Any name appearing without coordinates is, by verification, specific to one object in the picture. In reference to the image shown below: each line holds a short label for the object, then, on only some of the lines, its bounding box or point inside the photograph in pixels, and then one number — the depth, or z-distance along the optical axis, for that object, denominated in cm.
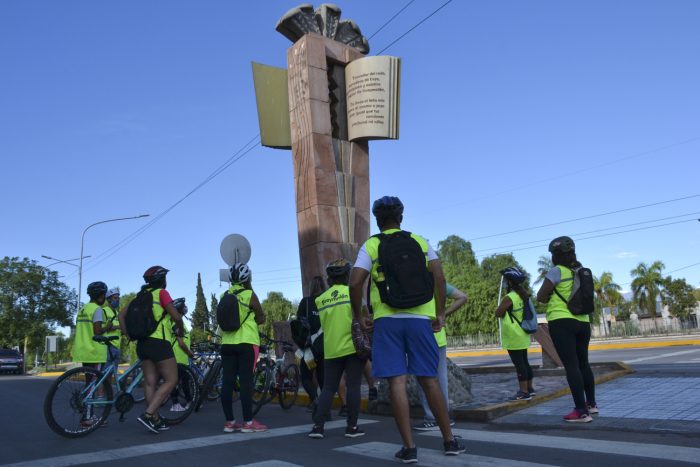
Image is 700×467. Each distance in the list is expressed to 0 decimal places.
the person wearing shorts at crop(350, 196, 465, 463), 421
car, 3556
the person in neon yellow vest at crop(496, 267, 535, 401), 716
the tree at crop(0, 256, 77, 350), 4747
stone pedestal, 1188
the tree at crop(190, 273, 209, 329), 10315
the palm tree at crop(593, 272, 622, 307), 6875
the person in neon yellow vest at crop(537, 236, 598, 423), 555
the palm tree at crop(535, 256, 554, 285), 7006
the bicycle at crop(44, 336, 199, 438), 598
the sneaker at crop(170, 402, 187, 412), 690
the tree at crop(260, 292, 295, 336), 8075
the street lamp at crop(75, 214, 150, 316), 3750
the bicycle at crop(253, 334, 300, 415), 823
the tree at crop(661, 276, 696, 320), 6116
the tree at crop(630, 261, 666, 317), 6450
